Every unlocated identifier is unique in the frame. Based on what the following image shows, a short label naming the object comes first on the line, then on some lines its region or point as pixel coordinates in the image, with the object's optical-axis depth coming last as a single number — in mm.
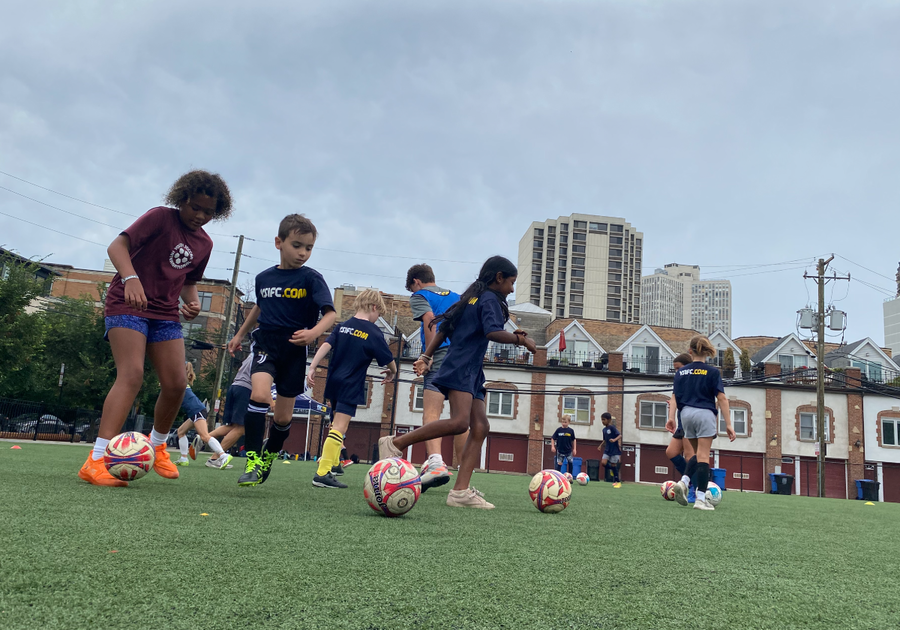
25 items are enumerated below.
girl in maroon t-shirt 4387
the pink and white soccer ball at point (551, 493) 4938
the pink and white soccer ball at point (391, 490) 3773
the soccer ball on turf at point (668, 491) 8793
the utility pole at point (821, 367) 26488
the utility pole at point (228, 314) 32344
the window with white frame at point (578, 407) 39656
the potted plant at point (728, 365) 44750
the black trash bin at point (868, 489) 29938
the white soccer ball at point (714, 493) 7898
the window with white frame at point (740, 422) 38781
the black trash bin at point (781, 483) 28958
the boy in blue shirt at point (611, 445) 20175
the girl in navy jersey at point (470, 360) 5016
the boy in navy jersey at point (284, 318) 5180
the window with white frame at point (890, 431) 38688
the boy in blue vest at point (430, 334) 5914
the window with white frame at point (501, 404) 39897
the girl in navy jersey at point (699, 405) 7668
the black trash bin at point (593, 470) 32031
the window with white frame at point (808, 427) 39000
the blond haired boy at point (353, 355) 6820
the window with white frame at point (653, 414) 39500
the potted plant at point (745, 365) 43625
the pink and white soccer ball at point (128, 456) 4289
